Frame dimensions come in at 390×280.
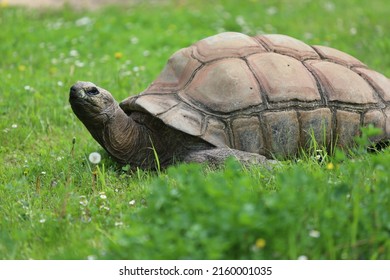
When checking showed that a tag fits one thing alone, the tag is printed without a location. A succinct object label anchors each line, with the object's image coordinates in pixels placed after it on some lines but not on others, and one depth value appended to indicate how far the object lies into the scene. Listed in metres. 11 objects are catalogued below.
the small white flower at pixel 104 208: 8.11
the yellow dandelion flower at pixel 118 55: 16.91
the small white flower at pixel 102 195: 8.47
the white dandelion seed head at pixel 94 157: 9.07
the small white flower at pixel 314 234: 6.25
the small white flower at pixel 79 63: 16.26
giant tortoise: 9.95
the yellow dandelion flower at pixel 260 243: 6.04
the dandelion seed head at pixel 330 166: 7.91
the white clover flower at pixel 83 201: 8.19
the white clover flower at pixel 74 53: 17.41
